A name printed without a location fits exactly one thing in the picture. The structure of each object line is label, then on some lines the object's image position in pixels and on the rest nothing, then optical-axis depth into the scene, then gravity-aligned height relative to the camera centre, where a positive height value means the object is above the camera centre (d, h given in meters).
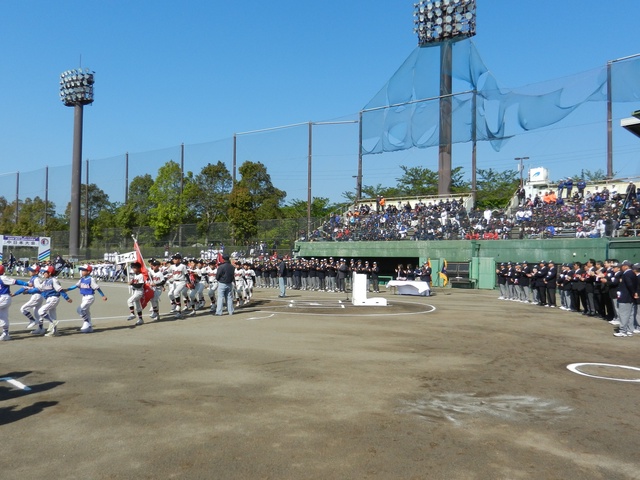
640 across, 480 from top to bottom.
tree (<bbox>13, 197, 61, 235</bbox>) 78.50 +4.52
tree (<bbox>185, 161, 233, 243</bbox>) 60.38 +6.44
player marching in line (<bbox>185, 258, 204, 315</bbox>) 19.55 -1.24
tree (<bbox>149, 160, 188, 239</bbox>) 58.69 +5.68
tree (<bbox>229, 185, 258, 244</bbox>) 52.22 +3.63
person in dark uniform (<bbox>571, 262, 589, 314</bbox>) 20.30 -1.09
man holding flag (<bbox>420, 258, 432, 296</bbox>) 33.24 -1.02
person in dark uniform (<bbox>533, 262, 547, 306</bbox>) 23.69 -1.02
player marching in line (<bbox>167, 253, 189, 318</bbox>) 18.57 -0.96
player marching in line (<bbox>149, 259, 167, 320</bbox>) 17.66 -1.05
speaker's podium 23.06 -1.63
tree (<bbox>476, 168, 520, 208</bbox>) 65.94 +9.46
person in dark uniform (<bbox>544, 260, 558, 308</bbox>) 23.09 -1.03
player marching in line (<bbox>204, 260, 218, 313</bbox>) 21.04 -0.96
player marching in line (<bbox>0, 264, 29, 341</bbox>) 12.88 -1.26
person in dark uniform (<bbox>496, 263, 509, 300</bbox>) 27.55 -1.16
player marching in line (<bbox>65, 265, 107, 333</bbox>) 14.48 -1.13
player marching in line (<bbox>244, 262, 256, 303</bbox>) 23.48 -1.12
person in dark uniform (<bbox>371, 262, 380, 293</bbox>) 32.75 -1.34
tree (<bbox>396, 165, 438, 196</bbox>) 72.00 +10.05
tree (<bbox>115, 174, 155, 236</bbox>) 63.81 +5.22
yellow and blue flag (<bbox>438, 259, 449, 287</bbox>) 37.19 -1.13
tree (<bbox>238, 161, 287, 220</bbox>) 58.69 +7.23
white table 29.72 -1.66
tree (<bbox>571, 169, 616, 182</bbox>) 70.05 +11.01
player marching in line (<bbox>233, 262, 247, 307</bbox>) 22.78 -1.33
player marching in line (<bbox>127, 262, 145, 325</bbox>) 16.56 -1.14
